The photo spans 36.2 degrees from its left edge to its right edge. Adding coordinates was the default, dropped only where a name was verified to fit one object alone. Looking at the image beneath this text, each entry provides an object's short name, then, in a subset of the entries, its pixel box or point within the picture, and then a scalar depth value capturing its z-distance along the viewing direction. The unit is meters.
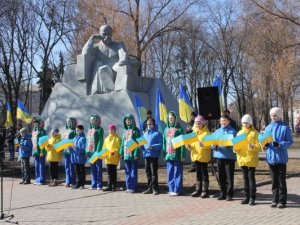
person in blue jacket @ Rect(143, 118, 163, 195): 11.02
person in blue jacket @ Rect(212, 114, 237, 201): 9.77
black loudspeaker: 12.21
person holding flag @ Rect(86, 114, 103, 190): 12.08
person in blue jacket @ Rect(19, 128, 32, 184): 13.57
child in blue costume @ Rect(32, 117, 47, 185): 13.53
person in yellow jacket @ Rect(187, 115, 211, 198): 10.21
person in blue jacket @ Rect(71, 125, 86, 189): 12.39
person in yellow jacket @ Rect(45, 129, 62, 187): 13.26
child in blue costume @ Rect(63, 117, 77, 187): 12.84
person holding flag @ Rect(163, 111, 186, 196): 10.65
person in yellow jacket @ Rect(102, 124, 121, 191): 11.68
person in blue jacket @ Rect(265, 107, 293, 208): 8.70
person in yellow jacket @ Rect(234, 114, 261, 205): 9.13
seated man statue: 17.16
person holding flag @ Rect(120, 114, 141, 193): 11.36
